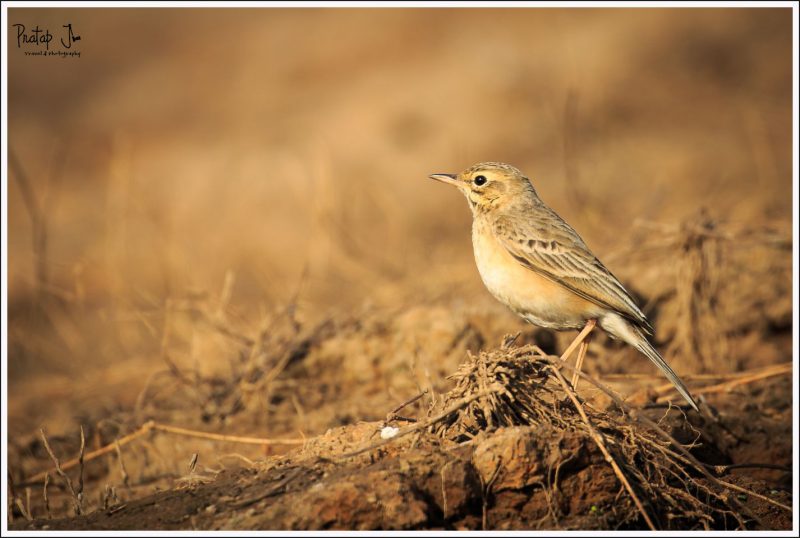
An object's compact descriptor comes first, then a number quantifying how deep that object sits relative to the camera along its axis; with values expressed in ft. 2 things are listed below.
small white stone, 27.64
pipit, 35.91
